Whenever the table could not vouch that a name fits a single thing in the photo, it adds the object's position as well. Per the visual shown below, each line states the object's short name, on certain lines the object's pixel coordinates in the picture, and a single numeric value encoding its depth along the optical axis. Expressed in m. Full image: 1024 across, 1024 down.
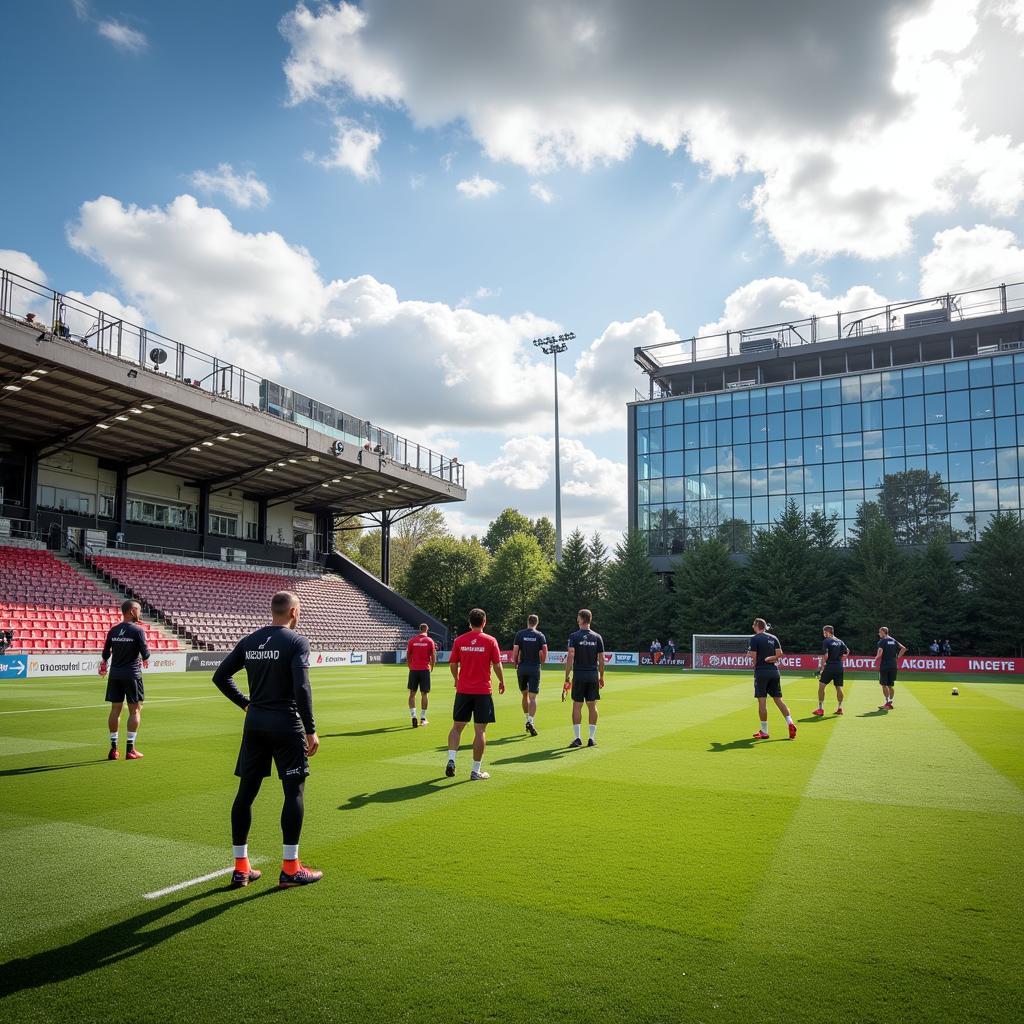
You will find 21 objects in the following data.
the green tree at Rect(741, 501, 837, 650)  49.91
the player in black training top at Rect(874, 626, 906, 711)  19.27
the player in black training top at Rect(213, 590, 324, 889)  5.87
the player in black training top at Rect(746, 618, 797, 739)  13.97
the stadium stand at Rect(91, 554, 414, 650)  37.31
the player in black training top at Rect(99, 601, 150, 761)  11.22
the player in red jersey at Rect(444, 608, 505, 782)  9.73
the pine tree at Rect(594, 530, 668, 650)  54.75
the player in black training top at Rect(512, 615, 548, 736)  14.23
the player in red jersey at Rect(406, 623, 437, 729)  15.37
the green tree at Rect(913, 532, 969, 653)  47.09
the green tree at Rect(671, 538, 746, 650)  52.66
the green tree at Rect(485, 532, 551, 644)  62.56
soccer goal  41.28
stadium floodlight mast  60.75
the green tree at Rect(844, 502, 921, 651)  47.34
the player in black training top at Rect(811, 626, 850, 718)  17.95
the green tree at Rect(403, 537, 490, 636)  66.00
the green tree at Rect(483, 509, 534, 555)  96.56
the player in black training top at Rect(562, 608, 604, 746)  12.65
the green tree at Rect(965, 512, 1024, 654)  45.53
